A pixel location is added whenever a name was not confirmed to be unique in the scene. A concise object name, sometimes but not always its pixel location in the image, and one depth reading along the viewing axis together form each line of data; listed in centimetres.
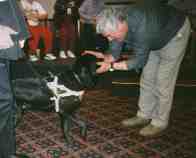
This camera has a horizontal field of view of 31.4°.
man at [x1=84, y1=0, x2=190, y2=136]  259
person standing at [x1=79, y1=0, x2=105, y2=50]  503
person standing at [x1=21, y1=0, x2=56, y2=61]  538
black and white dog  272
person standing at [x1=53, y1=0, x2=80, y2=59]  573
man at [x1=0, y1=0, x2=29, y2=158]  212
